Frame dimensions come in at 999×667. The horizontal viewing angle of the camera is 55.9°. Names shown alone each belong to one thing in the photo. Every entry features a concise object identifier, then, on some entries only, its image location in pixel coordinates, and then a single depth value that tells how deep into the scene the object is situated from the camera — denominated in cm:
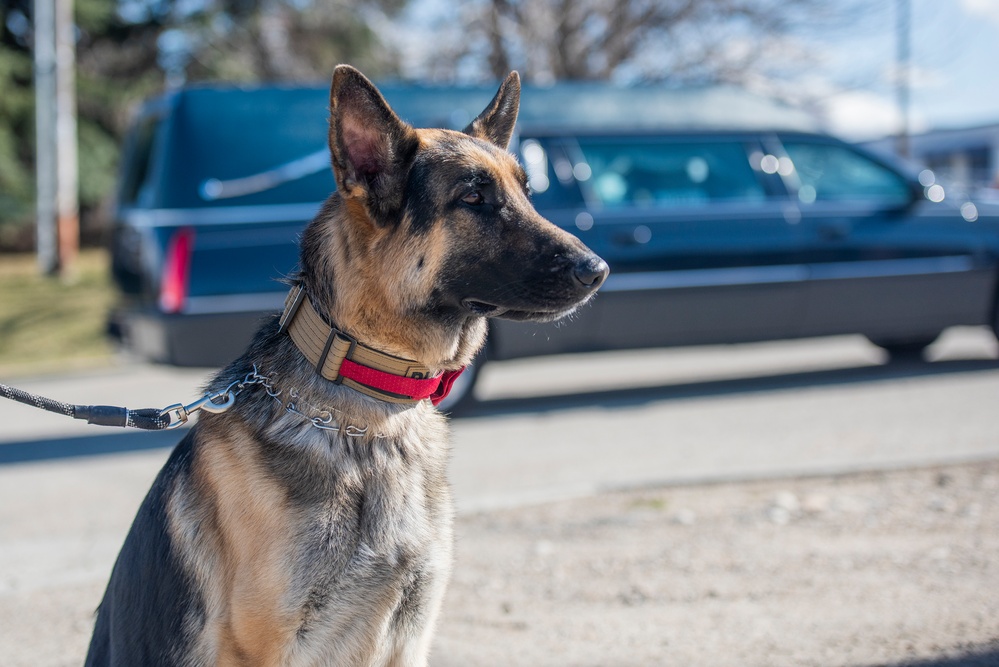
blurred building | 3794
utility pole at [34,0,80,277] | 1653
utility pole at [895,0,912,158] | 2014
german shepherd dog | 214
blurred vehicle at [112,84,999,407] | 673
